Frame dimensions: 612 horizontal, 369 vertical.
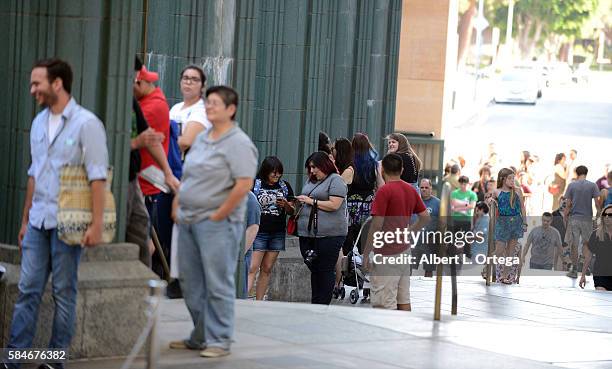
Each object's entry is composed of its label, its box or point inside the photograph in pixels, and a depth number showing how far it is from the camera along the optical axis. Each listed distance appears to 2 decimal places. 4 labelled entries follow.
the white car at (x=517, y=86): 68.06
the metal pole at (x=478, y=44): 58.53
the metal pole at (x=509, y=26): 87.90
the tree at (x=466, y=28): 70.91
